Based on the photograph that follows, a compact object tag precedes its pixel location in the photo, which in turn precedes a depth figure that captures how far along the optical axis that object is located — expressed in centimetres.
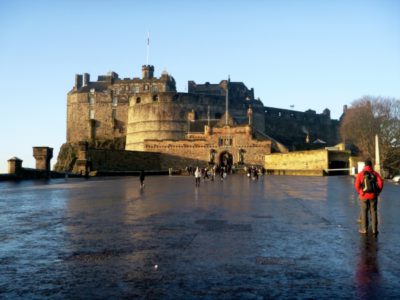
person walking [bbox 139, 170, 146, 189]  2023
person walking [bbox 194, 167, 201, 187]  2188
